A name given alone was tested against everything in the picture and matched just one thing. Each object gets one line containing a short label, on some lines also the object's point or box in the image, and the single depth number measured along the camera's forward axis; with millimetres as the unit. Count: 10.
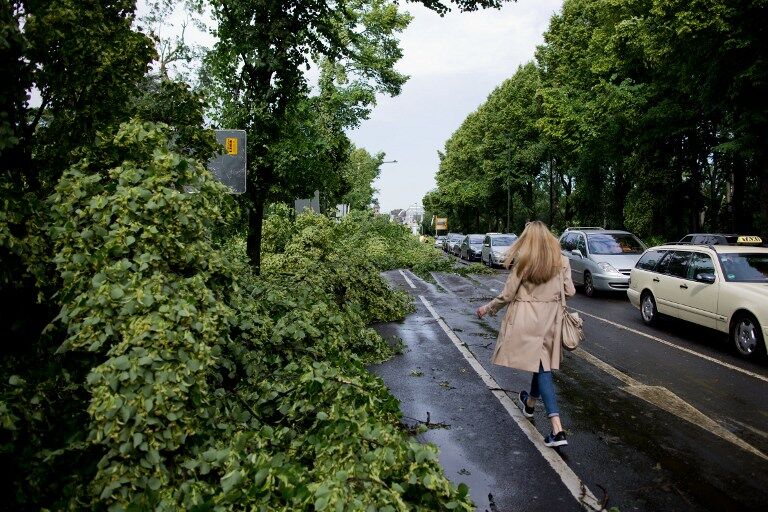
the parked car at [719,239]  11914
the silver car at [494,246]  27875
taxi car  7922
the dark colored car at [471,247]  35094
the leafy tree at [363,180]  59625
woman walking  4891
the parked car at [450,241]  51081
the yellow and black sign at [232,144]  7801
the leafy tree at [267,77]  8867
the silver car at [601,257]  14734
